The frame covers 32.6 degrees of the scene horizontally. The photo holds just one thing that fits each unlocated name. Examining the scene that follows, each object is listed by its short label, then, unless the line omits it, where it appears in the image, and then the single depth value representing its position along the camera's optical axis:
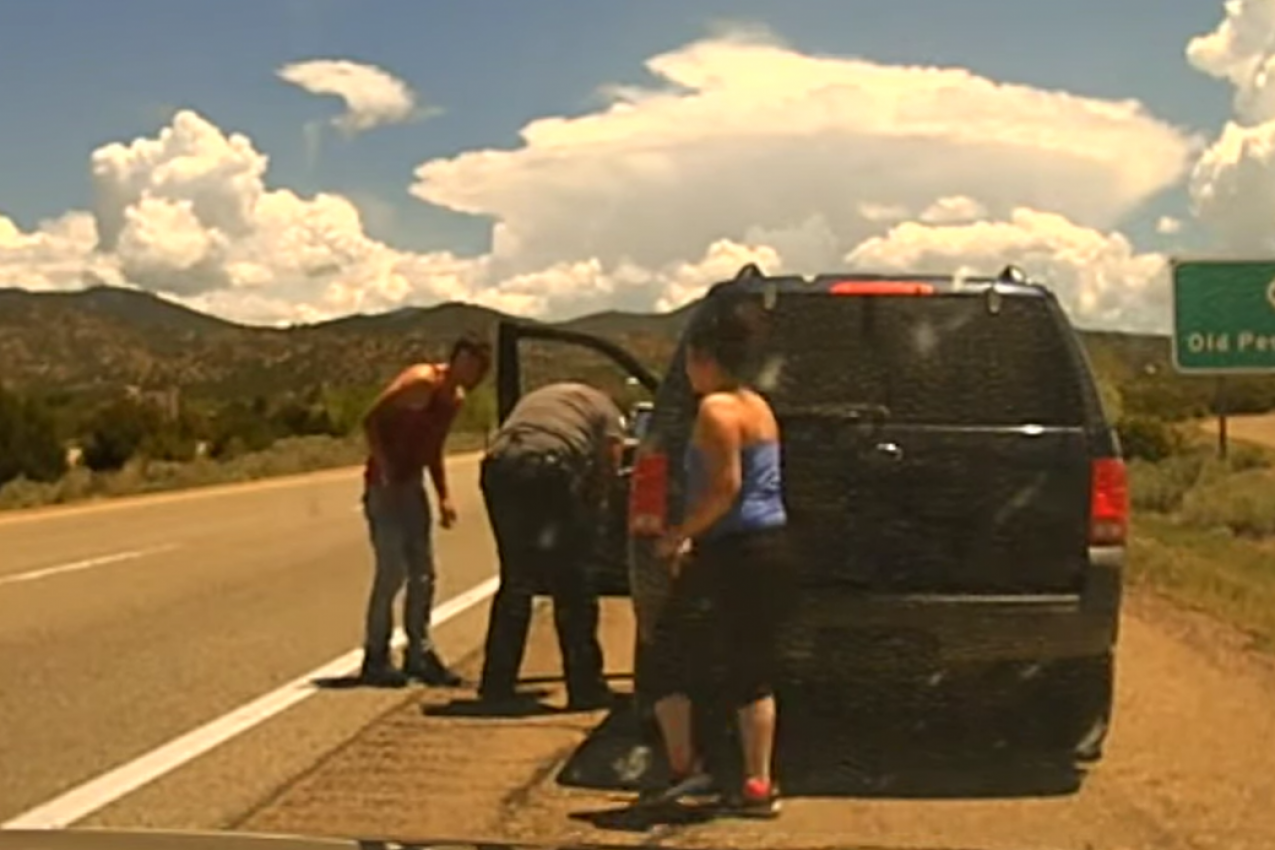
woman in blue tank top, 8.07
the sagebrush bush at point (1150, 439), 49.59
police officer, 10.75
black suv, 8.73
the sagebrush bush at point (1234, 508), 32.20
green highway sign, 32.22
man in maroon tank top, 11.73
